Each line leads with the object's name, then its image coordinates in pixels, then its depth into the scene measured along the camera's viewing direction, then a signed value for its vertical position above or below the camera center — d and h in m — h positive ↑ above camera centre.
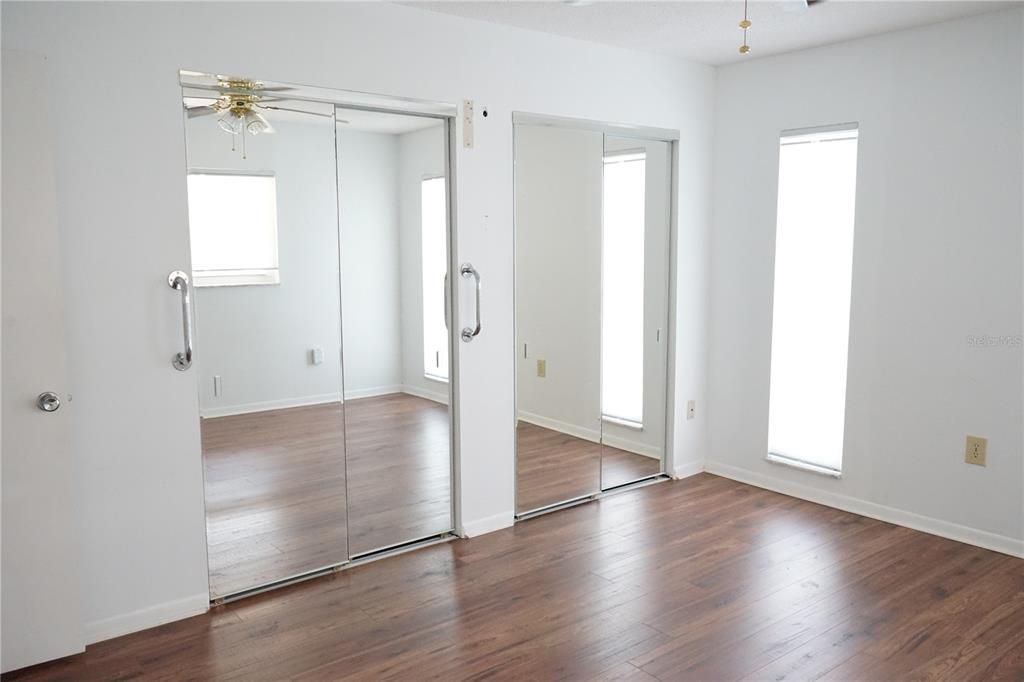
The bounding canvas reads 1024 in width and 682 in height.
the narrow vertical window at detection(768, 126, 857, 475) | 4.07 -0.22
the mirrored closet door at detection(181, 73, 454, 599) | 3.00 -0.29
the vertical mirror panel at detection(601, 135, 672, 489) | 4.30 -0.28
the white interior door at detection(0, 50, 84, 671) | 2.46 -0.44
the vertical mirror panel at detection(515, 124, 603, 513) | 3.88 -0.30
